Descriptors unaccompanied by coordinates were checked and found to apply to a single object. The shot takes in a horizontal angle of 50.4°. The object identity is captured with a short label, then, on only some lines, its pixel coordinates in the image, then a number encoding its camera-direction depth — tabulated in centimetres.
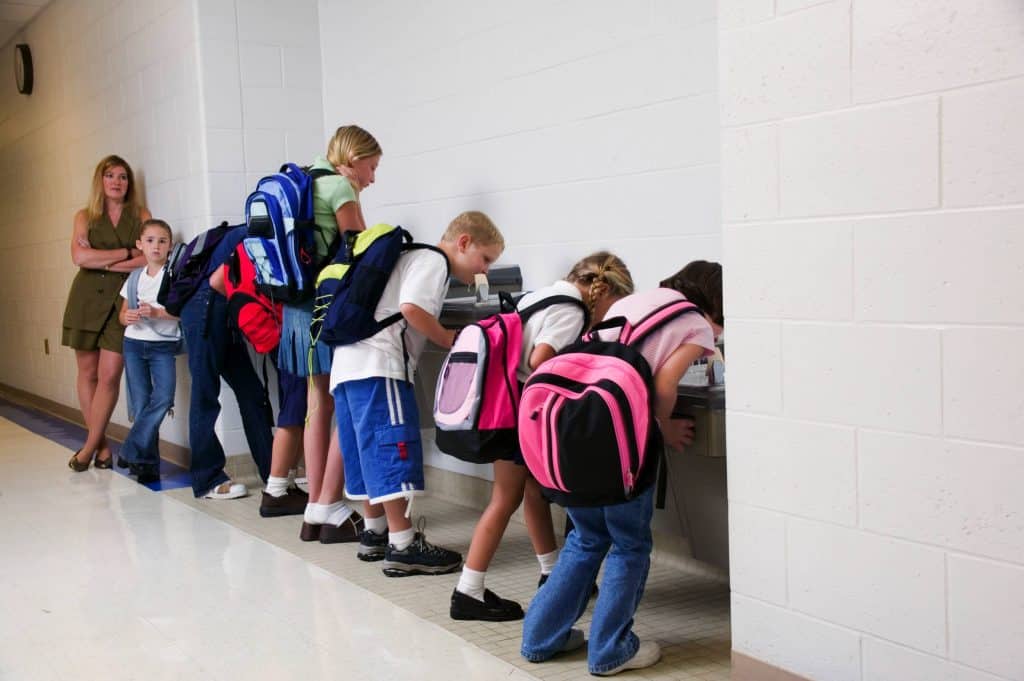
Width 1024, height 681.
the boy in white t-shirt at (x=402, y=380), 329
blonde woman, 564
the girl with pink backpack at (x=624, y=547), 253
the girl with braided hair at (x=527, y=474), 280
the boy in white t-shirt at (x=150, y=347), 517
